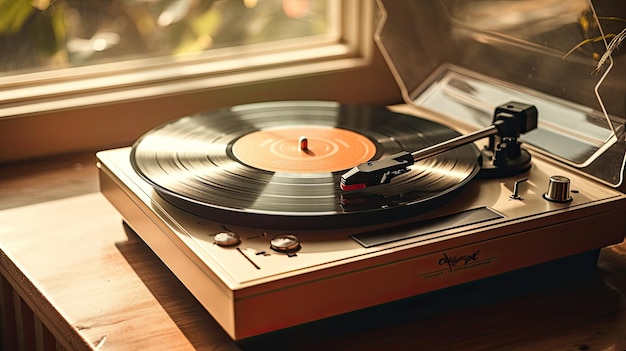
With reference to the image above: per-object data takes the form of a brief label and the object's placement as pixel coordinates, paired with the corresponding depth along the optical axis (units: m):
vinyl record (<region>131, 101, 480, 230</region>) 1.24
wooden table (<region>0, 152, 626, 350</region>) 1.23
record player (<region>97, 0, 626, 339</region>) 1.20
